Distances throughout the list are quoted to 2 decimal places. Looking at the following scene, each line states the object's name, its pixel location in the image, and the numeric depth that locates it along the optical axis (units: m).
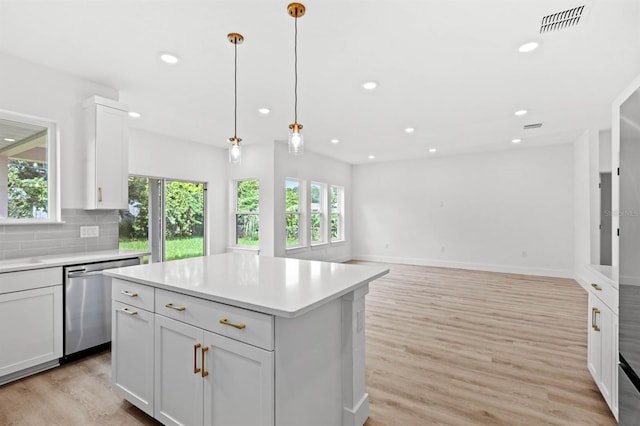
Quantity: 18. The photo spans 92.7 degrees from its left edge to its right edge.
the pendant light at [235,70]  2.39
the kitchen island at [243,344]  1.34
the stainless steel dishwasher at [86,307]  2.60
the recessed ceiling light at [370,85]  3.25
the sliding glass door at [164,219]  4.83
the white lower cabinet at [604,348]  1.83
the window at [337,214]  7.97
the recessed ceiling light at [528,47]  2.49
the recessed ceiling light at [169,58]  2.68
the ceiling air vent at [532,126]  4.77
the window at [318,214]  7.15
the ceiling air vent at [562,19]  2.10
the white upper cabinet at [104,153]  3.04
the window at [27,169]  2.73
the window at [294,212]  6.46
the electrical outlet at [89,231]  3.09
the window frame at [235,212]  6.25
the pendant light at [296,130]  2.03
